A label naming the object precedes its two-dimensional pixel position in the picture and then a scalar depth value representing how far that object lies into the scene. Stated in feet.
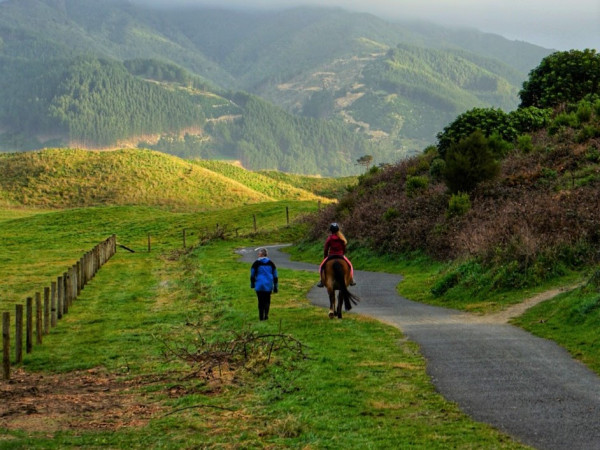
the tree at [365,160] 612.04
